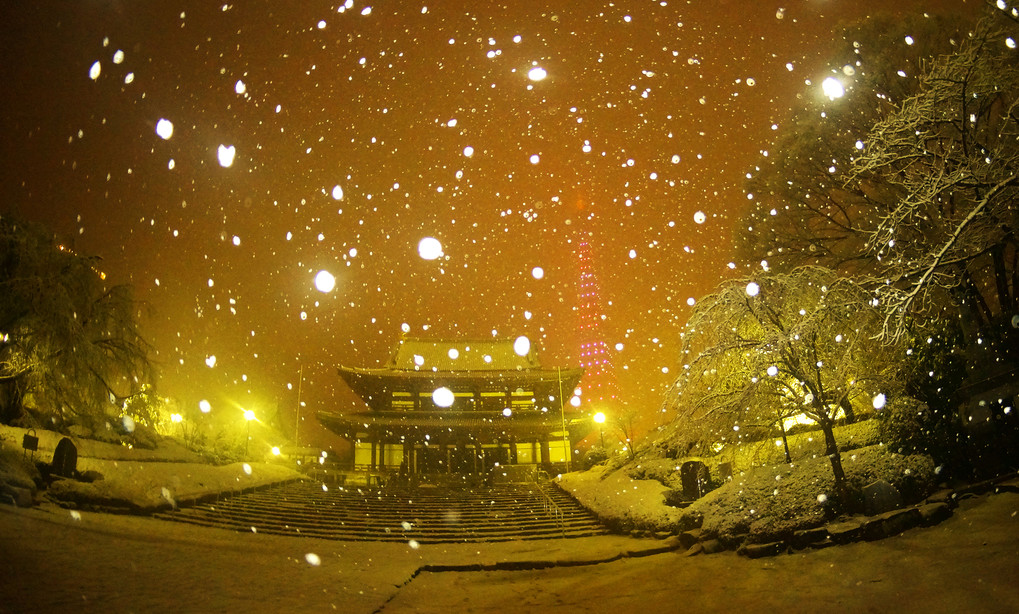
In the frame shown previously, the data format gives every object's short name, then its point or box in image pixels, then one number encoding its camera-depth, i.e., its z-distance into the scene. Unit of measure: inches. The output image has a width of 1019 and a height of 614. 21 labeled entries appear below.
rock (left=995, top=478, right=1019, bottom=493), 263.0
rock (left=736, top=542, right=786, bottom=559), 290.2
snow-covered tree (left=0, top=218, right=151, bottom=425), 417.7
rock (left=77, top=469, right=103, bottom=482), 441.1
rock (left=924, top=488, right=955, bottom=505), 274.1
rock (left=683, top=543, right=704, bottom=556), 336.2
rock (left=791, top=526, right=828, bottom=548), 284.8
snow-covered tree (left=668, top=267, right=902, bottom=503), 322.3
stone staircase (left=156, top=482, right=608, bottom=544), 496.7
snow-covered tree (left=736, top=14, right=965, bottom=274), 418.9
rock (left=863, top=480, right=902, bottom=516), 297.1
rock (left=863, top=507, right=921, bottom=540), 267.9
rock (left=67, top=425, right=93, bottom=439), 645.9
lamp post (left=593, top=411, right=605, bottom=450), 1073.5
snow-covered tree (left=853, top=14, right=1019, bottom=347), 198.5
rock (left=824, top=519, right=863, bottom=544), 275.7
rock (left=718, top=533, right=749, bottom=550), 319.6
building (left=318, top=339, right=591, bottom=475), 1019.3
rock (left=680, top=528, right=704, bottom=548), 358.6
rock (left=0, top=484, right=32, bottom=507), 320.8
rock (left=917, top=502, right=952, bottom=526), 263.1
